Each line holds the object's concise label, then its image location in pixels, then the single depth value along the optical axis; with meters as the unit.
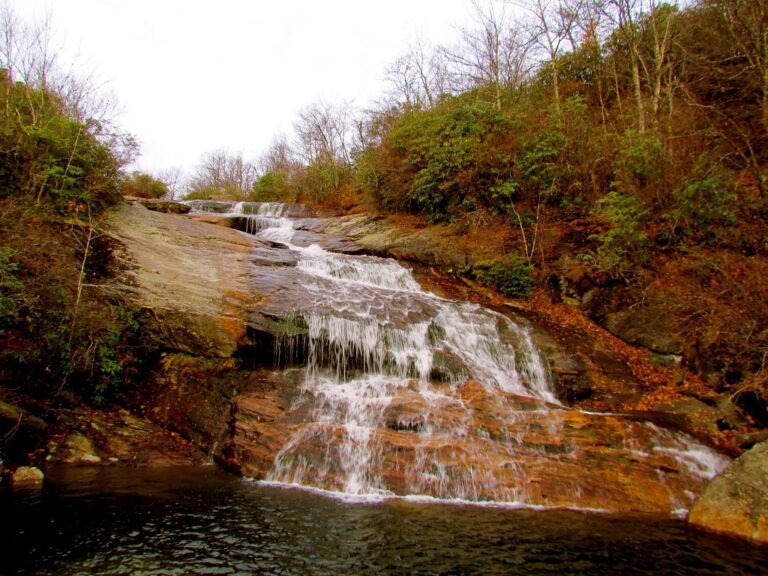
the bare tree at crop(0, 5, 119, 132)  12.29
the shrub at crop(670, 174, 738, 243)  9.55
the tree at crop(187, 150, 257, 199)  47.04
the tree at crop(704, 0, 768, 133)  9.64
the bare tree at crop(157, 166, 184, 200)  48.31
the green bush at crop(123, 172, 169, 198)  22.02
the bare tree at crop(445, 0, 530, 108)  19.42
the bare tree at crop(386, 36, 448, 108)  24.30
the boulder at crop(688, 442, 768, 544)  4.99
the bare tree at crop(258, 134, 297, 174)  37.19
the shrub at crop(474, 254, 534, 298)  12.61
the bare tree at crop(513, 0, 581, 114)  18.55
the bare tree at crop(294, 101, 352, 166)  31.78
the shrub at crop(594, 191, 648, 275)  10.93
